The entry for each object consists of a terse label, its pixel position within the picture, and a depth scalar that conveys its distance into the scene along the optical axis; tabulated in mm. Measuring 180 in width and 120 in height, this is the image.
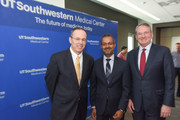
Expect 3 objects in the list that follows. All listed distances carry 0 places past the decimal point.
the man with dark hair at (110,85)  1678
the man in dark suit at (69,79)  1607
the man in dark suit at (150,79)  1566
